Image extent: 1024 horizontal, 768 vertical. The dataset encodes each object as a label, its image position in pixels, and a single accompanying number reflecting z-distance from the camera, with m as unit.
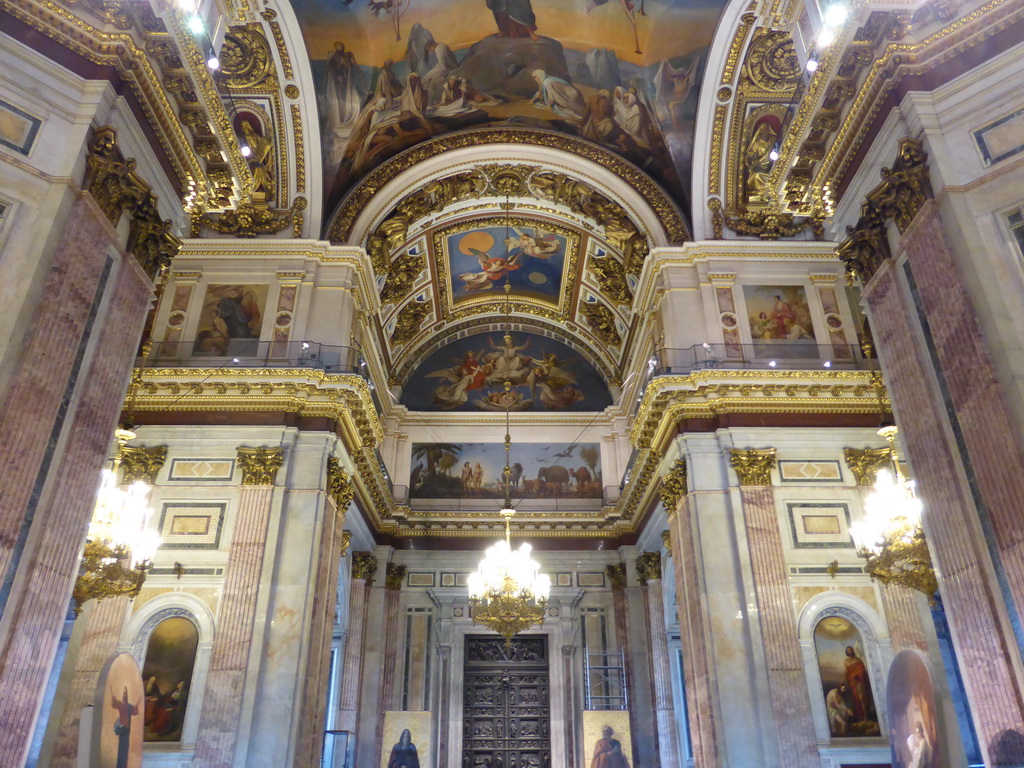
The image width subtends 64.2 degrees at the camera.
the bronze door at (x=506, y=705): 17.34
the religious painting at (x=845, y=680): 11.19
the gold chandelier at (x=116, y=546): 8.50
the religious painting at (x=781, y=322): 13.80
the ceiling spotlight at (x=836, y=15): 7.00
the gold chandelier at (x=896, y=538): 8.77
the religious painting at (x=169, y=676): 11.00
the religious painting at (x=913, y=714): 6.30
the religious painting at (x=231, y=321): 13.75
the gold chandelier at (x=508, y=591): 11.77
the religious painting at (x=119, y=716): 6.03
